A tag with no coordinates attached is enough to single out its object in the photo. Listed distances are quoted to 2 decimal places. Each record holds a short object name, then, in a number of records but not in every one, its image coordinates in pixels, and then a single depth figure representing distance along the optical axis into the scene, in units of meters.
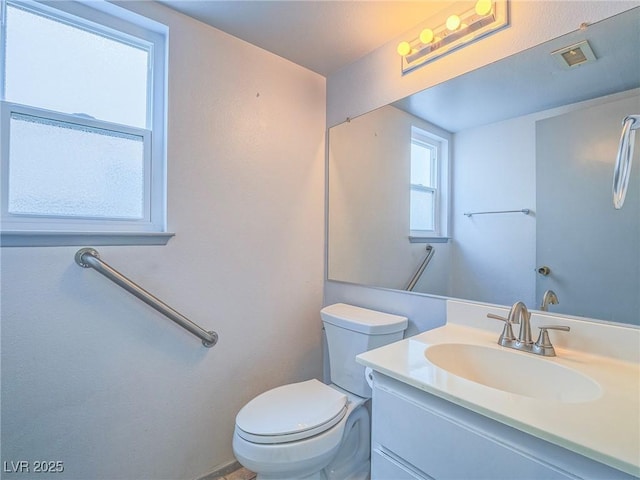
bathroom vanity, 0.55
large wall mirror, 0.92
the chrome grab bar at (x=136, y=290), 1.08
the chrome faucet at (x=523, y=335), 0.91
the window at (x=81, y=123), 1.04
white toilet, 1.04
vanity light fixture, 1.11
